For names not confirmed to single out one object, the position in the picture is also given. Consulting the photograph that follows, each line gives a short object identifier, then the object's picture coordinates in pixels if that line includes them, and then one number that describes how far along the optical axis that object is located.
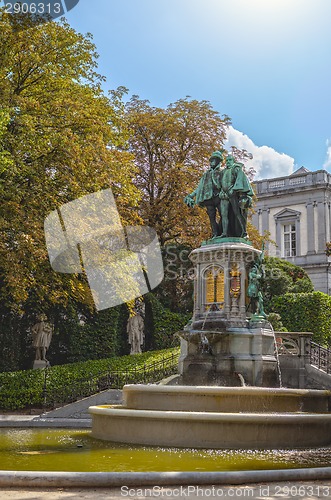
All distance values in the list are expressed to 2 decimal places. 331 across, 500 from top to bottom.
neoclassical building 49.94
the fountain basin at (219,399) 11.11
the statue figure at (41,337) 26.05
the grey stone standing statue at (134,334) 29.50
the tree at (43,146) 19.64
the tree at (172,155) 31.77
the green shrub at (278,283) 35.12
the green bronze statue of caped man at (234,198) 16.02
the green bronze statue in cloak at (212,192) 16.41
